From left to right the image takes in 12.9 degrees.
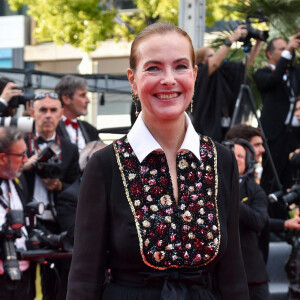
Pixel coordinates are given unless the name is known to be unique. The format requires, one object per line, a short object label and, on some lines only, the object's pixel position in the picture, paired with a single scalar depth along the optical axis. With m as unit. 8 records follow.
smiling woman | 4.34
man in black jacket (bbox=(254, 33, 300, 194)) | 13.49
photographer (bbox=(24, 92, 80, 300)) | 9.70
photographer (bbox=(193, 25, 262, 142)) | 12.72
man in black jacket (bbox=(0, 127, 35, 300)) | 8.94
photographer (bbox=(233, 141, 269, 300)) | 9.29
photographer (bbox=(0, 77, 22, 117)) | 11.14
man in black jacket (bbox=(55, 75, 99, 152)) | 12.32
